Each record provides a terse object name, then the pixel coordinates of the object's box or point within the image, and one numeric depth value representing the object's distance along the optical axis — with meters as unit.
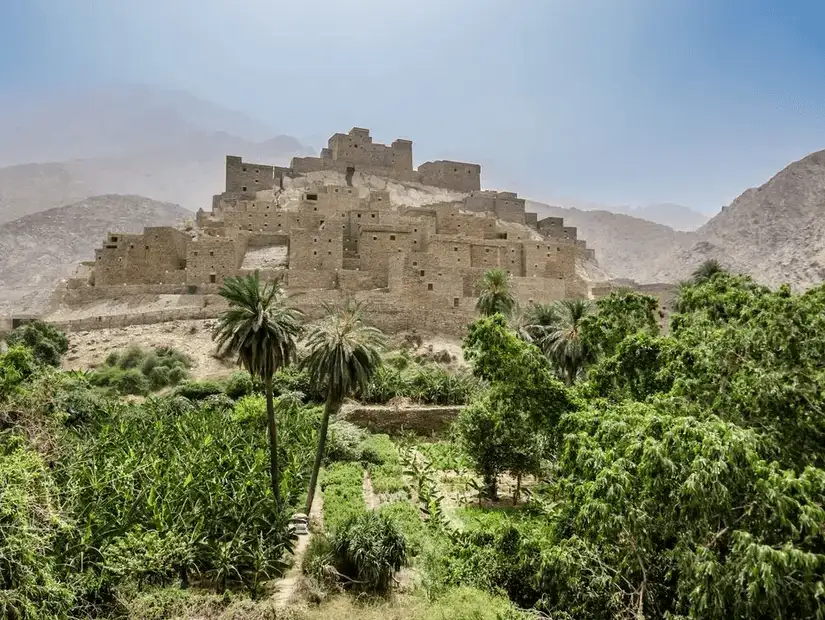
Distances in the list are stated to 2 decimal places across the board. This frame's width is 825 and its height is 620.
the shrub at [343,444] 25.80
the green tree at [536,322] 31.52
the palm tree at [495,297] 34.50
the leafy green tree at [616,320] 19.47
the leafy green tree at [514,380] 18.70
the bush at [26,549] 11.58
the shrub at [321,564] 15.81
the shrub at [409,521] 17.36
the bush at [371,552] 15.74
